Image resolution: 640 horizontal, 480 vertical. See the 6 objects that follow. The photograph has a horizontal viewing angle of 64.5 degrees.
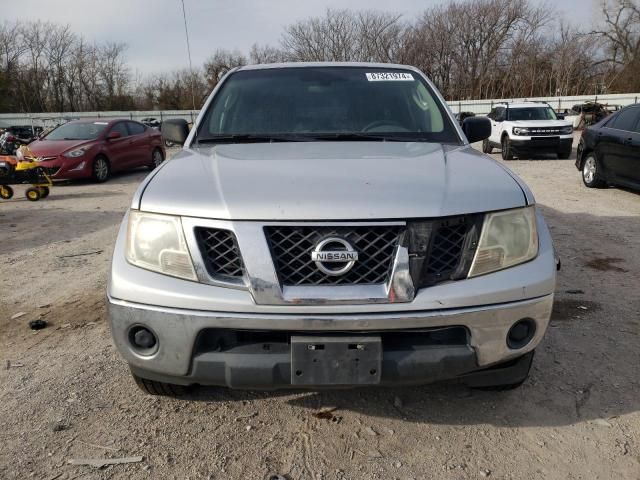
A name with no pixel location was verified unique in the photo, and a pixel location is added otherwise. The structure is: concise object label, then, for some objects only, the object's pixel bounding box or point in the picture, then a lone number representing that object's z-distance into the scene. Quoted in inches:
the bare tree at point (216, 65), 2052.2
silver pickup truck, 73.8
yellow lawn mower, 361.1
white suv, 555.5
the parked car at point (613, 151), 309.5
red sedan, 431.5
